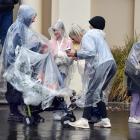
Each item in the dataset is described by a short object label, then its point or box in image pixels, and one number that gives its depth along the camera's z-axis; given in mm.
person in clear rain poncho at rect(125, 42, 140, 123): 12422
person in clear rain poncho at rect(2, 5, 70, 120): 11367
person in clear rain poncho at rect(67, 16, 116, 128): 11367
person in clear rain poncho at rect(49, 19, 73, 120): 12297
